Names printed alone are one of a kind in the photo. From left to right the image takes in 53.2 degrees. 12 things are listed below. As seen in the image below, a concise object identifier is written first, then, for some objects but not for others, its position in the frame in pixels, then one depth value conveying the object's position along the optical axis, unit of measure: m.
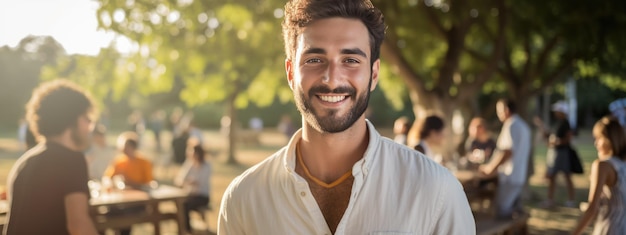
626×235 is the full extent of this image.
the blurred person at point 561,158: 11.87
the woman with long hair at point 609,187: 4.85
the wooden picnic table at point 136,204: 6.75
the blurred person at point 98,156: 8.57
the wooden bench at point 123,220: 6.84
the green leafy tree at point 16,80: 40.75
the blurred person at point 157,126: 23.03
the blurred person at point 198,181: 8.79
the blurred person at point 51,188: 3.34
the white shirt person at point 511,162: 7.76
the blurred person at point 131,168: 7.87
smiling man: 1.94
